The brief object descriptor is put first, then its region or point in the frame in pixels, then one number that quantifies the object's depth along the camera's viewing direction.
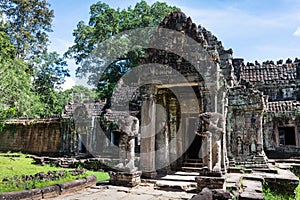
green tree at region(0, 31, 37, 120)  13.50
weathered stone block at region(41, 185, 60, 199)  6.50
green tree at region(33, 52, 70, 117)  26.12
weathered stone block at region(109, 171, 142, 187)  7.86
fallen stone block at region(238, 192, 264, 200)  5.84
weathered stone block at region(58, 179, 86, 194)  7.05
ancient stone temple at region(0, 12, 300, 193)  8.21
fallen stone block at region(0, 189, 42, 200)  5.62
